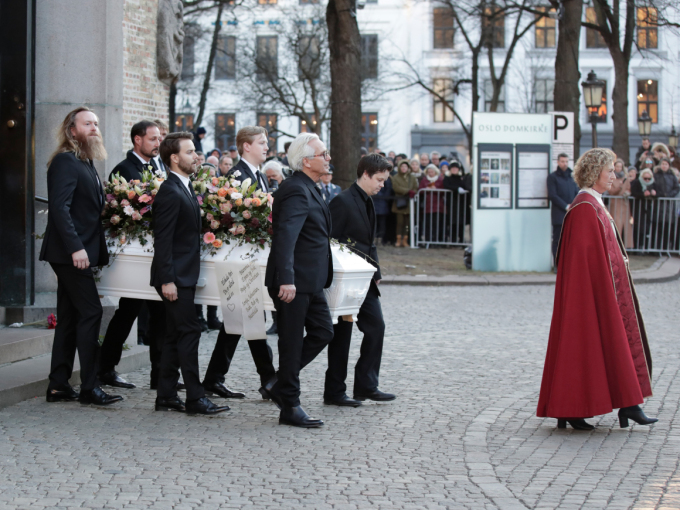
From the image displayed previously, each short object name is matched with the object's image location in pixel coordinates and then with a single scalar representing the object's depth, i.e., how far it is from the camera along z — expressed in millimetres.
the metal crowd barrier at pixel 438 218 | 20906
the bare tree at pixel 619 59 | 27641
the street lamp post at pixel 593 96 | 22031
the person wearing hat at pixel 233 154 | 19842
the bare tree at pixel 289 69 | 38406
